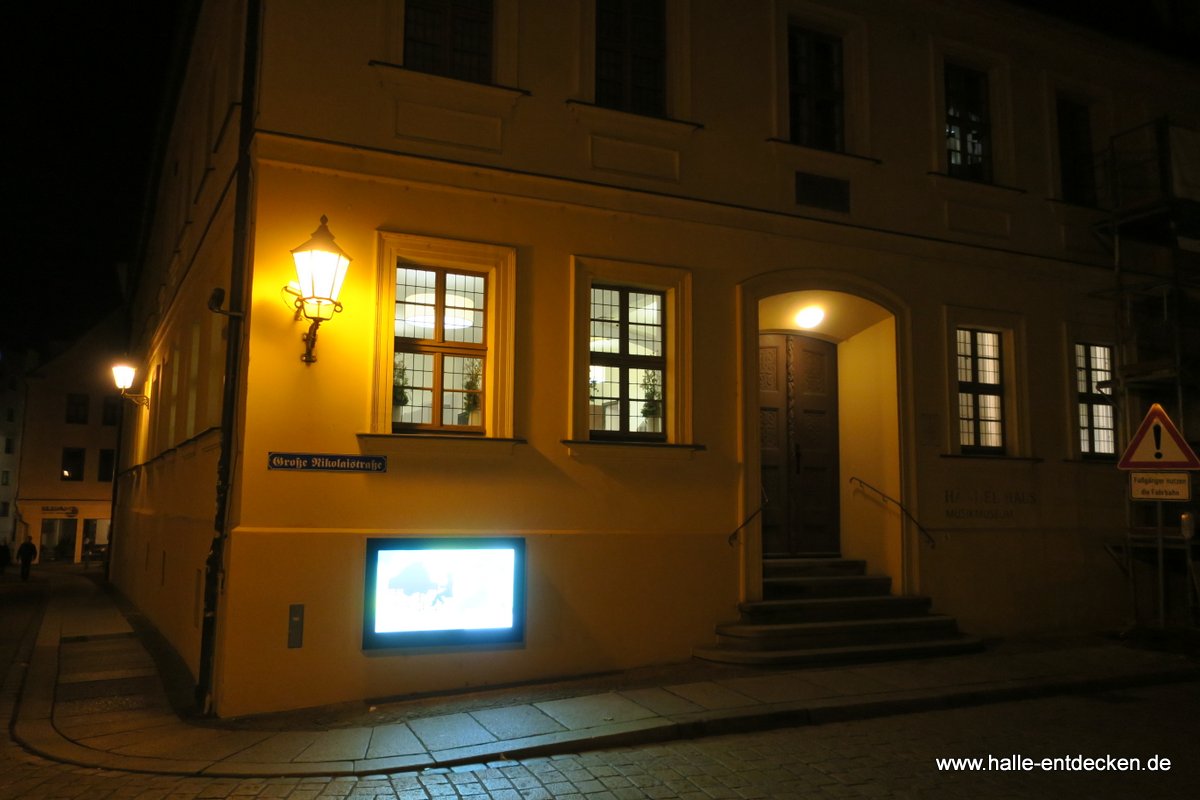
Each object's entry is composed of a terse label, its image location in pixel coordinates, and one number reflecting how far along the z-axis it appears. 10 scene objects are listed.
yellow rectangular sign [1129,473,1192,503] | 10.12
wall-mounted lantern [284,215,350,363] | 8.29
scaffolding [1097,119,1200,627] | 12.60
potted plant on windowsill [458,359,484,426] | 9.41
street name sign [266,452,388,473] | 8.43
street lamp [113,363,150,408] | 18.44
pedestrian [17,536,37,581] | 30.23
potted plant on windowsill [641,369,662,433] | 10.30
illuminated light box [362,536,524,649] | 8.62
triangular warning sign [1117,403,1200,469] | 10.07
